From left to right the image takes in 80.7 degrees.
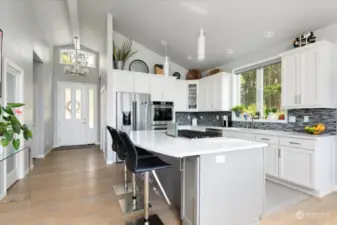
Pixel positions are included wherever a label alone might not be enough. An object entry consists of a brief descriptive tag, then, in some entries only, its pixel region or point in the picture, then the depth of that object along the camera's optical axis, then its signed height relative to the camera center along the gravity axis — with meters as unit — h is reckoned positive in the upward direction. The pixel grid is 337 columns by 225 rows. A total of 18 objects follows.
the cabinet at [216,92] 5.02 +0.52
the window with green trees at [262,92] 4.05 +0.46
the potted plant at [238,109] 4.71 +0.08
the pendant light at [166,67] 3.57 +0.82
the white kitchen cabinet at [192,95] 5.84 +0.51
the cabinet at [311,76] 3.04 +0.59
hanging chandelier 5.67 +1.23
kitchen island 1.80 -0.66
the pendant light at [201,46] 2.51 +0.84
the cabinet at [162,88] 5.16 +0.64
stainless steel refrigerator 4.67 +0.03
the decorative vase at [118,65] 4.84 +1.15
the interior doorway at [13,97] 3.08 +0.25
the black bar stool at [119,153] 2.48 -0.53
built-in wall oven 5.09 -0.05
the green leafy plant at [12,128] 1.64 -0.14
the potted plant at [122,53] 4.86 +1.52
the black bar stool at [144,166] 1.94 -0.55
